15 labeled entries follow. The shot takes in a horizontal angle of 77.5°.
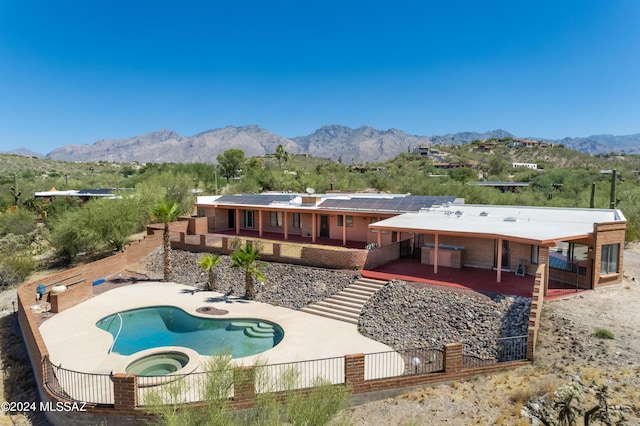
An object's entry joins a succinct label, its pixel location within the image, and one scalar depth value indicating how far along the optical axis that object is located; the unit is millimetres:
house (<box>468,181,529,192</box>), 62781
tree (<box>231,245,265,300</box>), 19922
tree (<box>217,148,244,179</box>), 82625
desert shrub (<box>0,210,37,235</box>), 35781
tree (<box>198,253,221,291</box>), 21547
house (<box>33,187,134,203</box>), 47812
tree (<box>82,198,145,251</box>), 27516
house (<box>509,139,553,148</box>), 134750
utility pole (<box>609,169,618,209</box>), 26344
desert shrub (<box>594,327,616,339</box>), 12967
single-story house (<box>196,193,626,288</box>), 17875
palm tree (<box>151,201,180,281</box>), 23172
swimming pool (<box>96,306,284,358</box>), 15482
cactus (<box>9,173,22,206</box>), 48003
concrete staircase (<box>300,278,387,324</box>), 17417
